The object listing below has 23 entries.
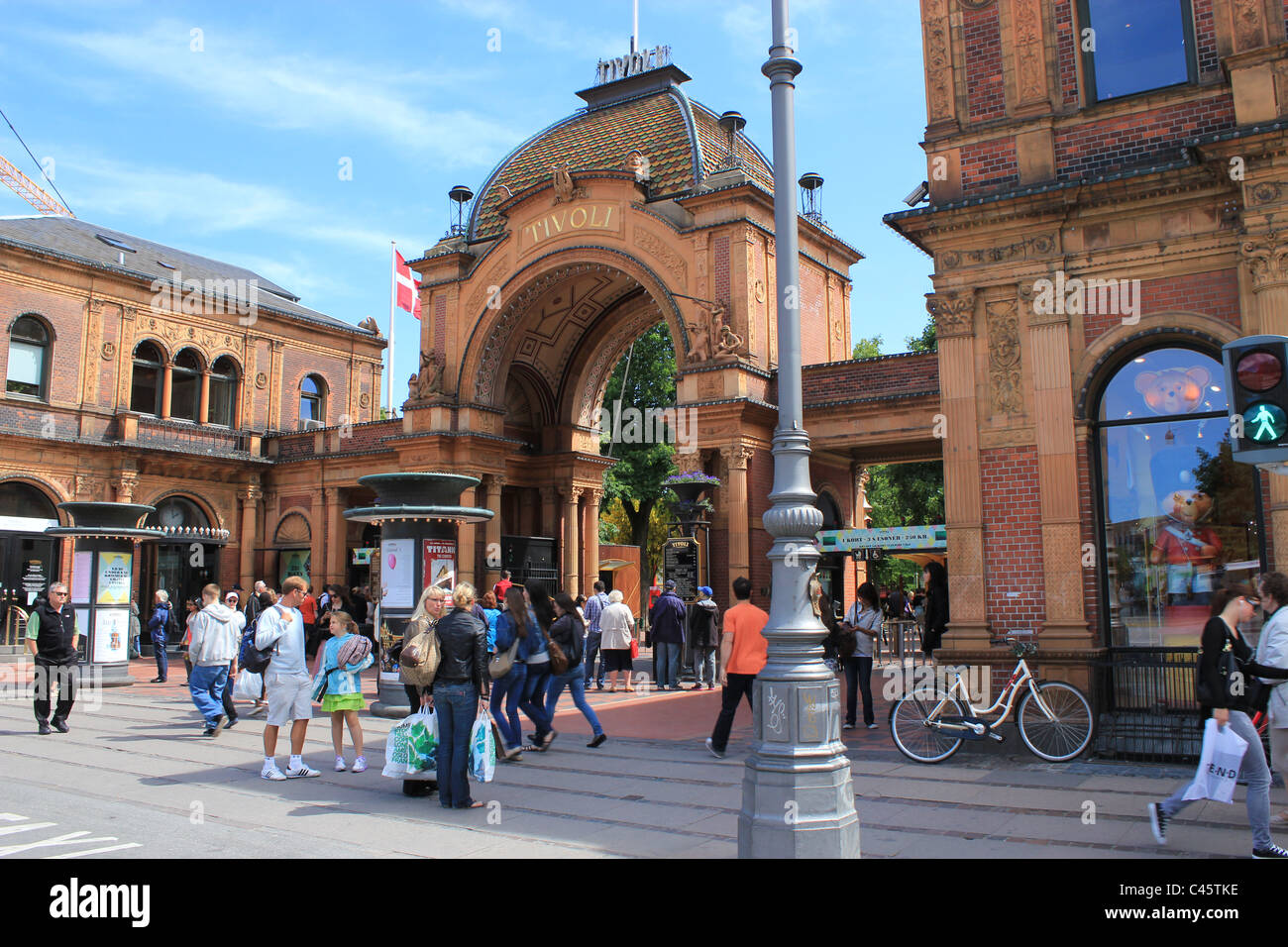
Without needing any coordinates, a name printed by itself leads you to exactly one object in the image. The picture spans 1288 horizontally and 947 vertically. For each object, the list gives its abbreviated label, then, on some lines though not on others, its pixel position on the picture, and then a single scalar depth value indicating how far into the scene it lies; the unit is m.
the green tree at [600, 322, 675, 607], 41.03
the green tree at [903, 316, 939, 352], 45.19
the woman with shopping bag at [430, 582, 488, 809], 8.51
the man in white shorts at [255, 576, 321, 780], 9.91
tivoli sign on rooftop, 30.08
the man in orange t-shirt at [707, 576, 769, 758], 10.75
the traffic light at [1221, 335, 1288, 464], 5.99
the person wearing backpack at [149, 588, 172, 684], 20.86
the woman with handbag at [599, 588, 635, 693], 17.44
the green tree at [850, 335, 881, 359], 54.25
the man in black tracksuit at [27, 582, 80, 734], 13.05
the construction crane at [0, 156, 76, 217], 47.25
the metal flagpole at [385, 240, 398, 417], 33.34
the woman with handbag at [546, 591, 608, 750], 11.65
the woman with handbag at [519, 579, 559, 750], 11.34
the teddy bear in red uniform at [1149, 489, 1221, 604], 11.02
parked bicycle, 10.14
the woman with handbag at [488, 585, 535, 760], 11.08
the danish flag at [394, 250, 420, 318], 33.16
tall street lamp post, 6.07
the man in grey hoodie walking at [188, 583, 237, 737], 12.72
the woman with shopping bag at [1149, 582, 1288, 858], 6.41
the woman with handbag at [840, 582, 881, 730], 12.82
